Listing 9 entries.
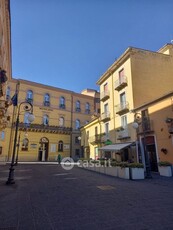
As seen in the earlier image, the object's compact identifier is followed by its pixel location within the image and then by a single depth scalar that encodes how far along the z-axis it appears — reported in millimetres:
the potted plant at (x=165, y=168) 12933
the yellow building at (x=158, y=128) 13852
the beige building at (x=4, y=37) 11477
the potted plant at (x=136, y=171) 11562
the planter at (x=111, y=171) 12902
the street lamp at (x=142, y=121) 16331
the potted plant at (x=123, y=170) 11702
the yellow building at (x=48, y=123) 31380
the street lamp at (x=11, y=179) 8745
